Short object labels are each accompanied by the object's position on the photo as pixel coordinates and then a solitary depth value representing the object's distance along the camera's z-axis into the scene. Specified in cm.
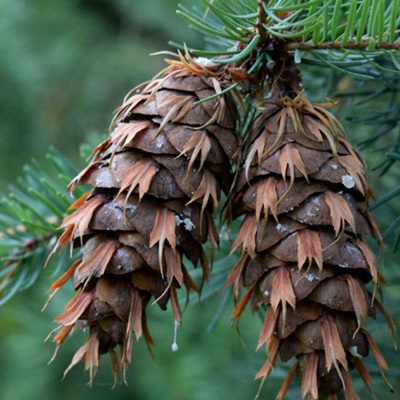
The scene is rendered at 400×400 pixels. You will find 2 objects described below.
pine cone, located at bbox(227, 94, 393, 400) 41
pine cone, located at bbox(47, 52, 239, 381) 41
